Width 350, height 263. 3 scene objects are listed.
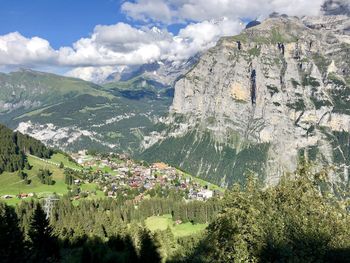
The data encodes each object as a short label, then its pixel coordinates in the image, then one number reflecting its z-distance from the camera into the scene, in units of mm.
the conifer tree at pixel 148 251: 86000
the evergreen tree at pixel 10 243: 64750
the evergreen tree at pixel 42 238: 80250
